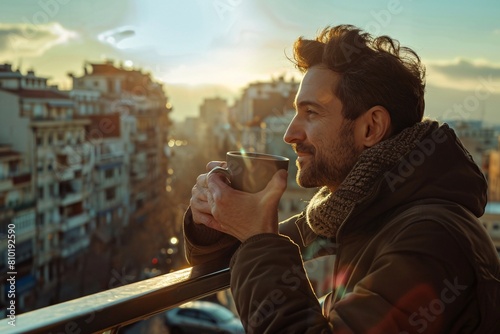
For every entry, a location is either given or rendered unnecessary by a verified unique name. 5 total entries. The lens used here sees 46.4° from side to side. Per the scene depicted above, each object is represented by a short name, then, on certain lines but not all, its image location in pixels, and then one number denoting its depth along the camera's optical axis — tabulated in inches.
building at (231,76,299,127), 1555.1
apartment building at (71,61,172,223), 1347.2
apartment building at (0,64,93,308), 938.7
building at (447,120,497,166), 1328.7
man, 40.0
